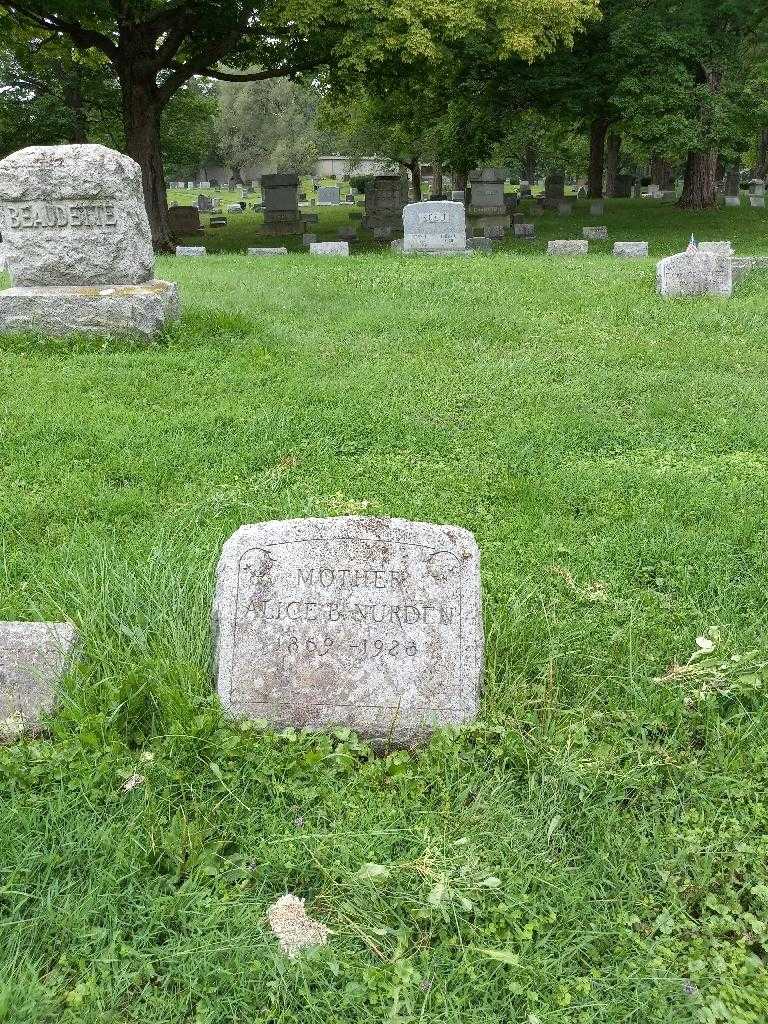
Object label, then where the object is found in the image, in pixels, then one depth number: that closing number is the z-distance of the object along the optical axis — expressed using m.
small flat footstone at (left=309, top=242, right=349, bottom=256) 15.80
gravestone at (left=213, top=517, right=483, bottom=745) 2.75
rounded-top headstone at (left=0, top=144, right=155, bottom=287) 7.42
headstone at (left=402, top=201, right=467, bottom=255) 15.62
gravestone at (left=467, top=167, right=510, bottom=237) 22.22
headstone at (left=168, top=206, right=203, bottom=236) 24.98
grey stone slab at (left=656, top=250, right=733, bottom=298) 9.39
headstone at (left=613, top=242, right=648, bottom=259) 15.10
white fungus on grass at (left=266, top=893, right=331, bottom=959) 2.11
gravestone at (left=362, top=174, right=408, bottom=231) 23.39
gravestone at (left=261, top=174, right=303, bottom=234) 24.75
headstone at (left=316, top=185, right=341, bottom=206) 39.31
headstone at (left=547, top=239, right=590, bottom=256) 15.66
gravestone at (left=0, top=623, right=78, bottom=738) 2.74
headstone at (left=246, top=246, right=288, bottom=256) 16.94
